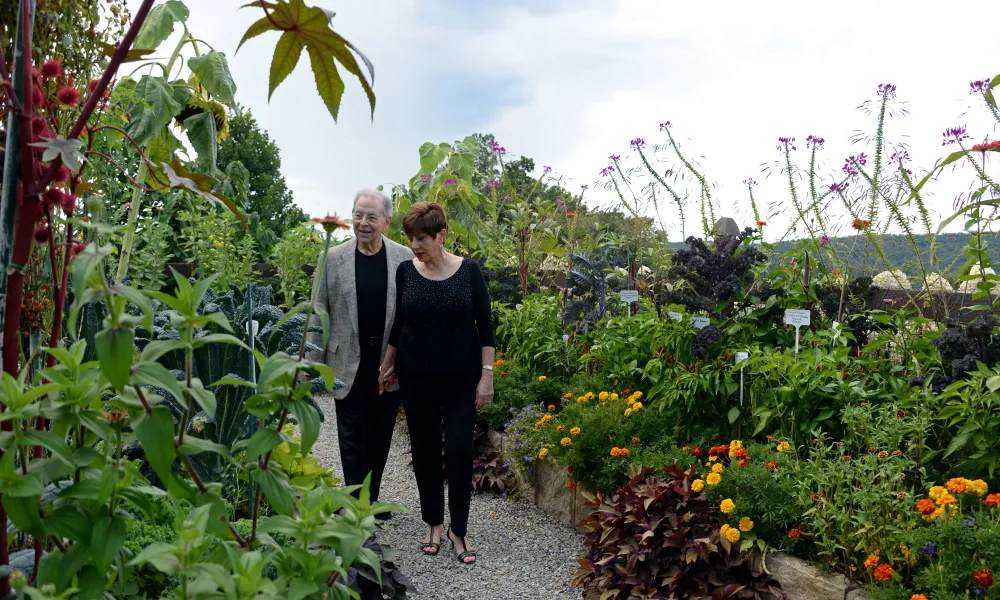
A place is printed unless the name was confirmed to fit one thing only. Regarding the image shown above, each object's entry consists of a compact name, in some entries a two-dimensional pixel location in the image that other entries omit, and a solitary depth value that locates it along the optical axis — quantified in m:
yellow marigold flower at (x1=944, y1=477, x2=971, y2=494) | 2.60
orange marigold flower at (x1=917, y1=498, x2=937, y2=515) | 2.60
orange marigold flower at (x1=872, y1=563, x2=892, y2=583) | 2.52
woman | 3.94
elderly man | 4.03
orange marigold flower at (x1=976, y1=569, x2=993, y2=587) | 2.33
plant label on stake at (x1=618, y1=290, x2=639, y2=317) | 5.02
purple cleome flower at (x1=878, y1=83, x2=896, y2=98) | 4.51
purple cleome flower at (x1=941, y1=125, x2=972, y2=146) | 3.60
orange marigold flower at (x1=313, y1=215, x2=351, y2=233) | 1.28
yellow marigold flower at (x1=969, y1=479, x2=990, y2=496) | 2.60
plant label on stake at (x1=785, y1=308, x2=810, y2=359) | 3.75
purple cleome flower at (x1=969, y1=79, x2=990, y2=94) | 3.41
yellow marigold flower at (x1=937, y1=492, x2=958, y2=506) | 2.57
